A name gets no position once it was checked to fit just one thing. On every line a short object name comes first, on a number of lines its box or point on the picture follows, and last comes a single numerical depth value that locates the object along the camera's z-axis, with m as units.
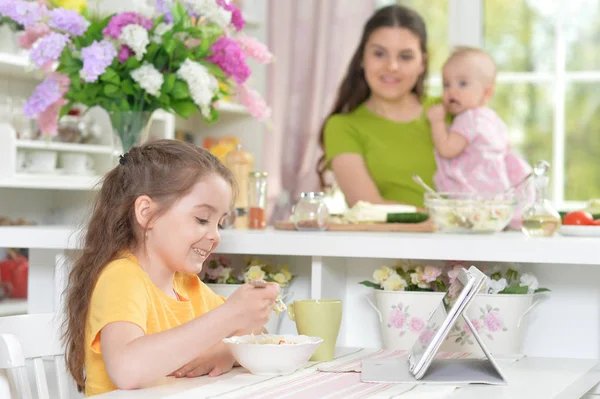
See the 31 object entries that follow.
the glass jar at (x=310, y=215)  2.05
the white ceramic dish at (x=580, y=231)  2.01
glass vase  2.20
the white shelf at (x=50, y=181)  3.20
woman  3.24
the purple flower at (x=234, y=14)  2.31
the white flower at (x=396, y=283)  1.86
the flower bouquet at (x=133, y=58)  2.13
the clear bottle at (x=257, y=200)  2.23
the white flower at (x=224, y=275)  1.99
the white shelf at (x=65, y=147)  3.26
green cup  1.54
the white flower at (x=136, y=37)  2.11
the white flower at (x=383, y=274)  1.88
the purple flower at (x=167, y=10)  2.22
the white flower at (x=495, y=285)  1.81
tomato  2.04
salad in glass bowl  2.03
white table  1.26
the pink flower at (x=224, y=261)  2.01
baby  3.13
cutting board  2.09
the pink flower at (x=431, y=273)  1.84
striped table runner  1.25
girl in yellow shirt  1.35
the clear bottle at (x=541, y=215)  2.01
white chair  1.34
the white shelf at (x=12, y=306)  3.18
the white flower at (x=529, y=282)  1.82
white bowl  1.38
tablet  1.30
